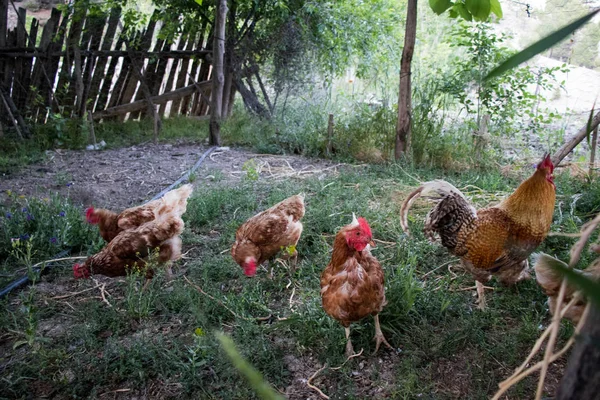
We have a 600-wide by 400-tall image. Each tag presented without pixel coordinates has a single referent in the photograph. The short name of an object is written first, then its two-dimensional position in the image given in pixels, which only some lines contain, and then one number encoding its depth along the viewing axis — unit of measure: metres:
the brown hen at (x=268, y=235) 3.28
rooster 2.78
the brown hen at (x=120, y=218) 3.68
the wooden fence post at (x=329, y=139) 6.86
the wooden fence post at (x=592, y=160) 4.06
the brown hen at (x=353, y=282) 2.45
